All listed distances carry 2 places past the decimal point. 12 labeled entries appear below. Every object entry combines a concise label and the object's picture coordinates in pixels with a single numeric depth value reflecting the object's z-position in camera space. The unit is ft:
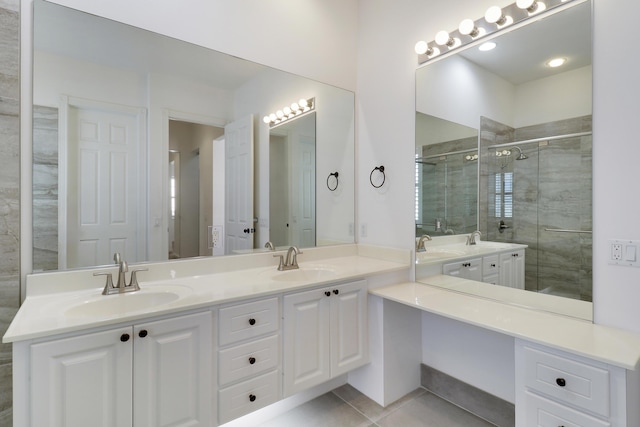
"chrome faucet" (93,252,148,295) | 4.84
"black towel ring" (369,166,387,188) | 7.79
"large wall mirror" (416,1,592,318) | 4.80
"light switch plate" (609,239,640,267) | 4.26
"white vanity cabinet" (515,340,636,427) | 3.68
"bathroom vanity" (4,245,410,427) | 3.57
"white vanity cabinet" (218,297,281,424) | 4.71
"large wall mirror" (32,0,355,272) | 4.82
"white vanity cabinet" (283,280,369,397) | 5.42
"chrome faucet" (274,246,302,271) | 6.72
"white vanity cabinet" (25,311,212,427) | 3.49
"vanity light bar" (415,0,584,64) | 5.20
